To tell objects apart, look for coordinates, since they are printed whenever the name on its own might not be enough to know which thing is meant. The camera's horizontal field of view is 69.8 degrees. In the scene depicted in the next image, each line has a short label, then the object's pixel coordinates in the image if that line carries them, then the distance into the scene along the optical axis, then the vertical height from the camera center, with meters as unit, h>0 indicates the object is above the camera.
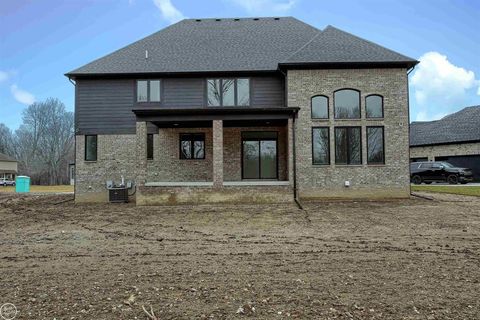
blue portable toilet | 28.75 -0.78
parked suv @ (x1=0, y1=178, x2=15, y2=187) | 48.88 -1.18
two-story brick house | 14.05 +2.29
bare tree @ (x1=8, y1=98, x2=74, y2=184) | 57.19 +6.49
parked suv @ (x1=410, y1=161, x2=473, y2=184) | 24.02 -0.19
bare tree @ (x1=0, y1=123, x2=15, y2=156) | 65.44 +6.28
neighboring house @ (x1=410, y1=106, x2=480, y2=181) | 27.80 +2.60
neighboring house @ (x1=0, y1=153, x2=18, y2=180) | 55.31 +1.11
